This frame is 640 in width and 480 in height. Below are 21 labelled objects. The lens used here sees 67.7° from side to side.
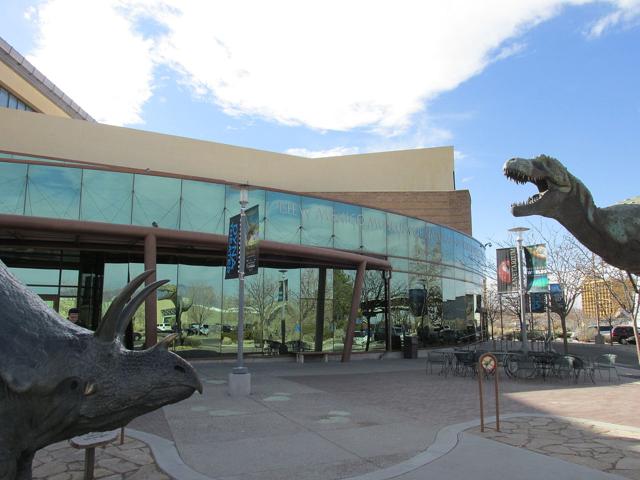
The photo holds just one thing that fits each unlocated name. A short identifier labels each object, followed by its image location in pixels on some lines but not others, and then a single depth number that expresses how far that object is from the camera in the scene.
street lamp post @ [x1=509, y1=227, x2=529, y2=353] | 17.51
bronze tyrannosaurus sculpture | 4.28
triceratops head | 2.27
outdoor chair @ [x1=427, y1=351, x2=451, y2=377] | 16.05
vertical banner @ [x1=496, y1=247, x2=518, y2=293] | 19.83
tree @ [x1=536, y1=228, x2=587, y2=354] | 24.27
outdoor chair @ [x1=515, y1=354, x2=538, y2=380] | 14.32
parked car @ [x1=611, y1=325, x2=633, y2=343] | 39.00
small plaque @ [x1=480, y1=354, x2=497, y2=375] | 7.93
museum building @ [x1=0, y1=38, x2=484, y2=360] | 14.74
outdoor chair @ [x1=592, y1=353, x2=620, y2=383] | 15.01
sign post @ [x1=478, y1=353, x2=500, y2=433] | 7.60
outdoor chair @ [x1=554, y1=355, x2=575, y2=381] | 14.11
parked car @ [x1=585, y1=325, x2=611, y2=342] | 41.07
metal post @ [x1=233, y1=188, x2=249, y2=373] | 11.55
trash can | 22.70
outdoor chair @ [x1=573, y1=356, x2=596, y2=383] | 14.05
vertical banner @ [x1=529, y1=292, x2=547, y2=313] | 27.73
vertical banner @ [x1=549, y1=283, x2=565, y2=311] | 22.95
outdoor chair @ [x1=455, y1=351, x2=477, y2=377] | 15.48
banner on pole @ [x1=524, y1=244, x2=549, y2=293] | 17.42
